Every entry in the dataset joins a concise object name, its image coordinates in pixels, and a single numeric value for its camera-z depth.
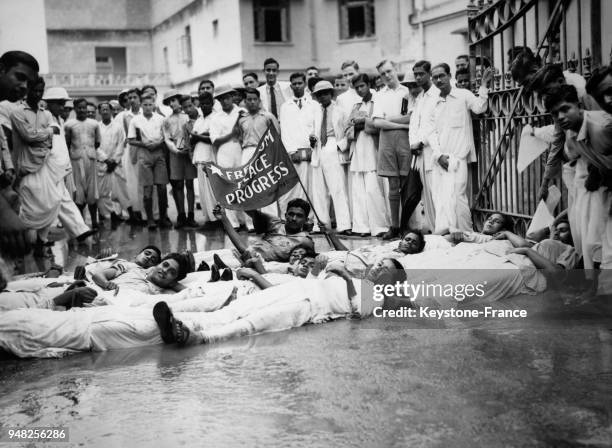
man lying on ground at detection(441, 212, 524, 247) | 8.63
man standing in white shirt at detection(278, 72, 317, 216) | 12.91
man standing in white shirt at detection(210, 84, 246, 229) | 13.28
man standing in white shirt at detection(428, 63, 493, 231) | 10.23
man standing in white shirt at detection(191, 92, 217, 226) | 13.61
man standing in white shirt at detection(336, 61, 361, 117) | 12.46
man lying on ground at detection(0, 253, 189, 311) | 6.75
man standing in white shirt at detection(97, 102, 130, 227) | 16.16
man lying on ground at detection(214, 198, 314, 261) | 8.78
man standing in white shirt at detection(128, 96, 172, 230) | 14.62
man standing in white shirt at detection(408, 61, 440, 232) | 10.71
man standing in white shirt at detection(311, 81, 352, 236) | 12.55
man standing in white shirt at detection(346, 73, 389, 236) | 11.89
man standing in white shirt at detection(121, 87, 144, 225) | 15.81
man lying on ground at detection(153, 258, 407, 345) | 6.21
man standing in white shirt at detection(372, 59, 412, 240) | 11.51
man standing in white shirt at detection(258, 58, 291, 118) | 13.87
